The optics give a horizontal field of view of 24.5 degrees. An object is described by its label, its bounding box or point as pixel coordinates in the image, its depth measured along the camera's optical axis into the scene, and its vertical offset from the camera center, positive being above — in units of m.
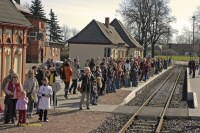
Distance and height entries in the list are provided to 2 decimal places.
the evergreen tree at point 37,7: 81.56 +8.38
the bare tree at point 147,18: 76.50 +6.11
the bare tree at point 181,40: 164.18 +5.49
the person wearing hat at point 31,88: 14.91 -1.10
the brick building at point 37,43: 63.66 +1.59
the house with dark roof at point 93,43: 54.91 +1.38
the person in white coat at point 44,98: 14.64 -1.40
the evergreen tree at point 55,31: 97.62 +4.99
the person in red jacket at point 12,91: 13.81 -1.11
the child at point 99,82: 20.40 -1.23
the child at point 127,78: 30.31 -1.56
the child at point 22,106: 13.66 -1.55
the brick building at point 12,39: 20.92 +0.73
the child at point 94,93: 19.05 -1.61
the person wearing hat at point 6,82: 13.99 -0.90
